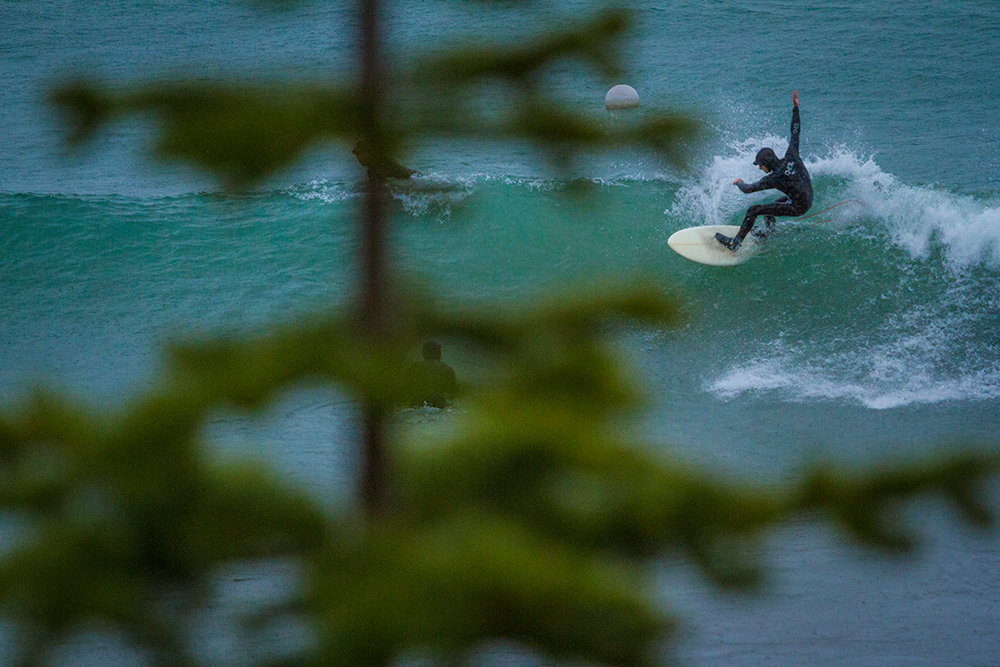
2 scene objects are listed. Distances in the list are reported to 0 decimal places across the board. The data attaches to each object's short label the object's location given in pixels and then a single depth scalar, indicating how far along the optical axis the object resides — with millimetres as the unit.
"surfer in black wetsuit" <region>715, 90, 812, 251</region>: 178240
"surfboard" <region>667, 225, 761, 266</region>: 180265
